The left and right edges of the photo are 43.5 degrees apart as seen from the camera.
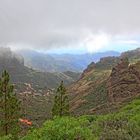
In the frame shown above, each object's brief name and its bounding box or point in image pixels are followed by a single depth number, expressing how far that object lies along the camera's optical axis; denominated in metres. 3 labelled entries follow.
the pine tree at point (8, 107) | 34.42
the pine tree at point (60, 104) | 39.39
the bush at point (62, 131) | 14.42
